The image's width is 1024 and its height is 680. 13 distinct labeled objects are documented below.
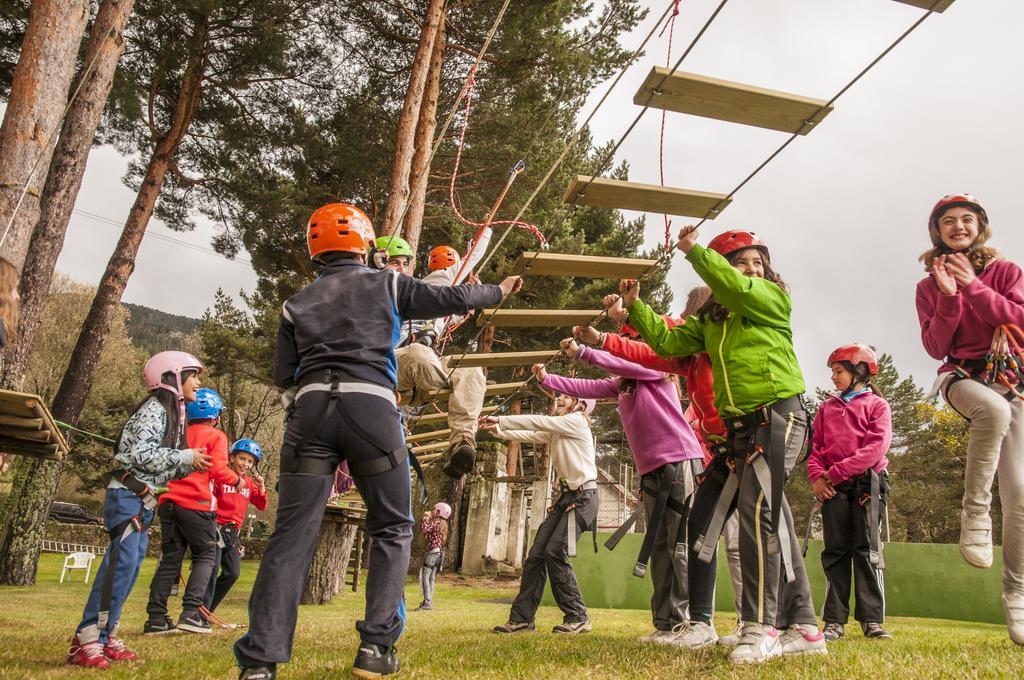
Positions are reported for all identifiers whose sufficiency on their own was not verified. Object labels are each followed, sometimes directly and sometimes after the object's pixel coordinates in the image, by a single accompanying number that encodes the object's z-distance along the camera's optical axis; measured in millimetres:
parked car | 36469
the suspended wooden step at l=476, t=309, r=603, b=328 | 5615
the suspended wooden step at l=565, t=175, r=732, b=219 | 4398
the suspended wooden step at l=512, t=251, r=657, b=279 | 4926
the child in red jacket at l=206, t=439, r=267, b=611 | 7184
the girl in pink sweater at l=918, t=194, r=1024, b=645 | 3580
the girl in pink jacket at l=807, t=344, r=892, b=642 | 5203
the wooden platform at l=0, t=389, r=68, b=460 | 3445
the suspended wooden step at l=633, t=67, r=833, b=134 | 3842
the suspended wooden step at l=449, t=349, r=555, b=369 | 6238
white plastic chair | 17969
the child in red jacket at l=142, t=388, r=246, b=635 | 6031
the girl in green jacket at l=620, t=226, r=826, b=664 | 3387
